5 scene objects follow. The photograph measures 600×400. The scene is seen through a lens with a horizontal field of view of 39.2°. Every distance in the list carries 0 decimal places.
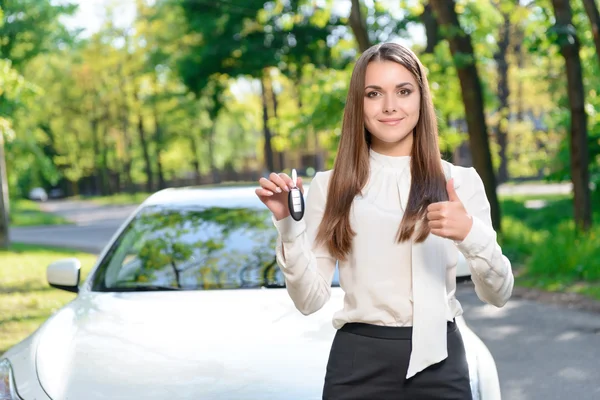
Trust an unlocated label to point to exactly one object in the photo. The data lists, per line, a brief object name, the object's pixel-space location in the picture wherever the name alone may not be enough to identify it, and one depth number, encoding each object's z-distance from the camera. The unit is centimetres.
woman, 215
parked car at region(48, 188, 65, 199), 9400
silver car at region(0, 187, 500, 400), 320
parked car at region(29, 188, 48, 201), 8350
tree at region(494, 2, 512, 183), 3522
